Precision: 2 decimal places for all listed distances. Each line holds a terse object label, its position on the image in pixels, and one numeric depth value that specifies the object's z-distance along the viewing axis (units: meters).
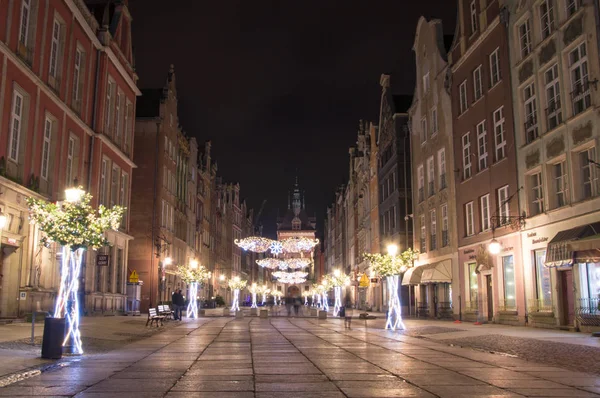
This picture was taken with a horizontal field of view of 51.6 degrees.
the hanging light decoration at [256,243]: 46.47
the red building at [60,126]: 25.03
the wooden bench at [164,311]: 30.88
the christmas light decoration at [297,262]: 64.56
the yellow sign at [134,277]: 41.69
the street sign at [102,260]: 33.38
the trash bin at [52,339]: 13.62
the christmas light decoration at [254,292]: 74.79
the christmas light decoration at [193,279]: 43.39
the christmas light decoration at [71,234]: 15.37
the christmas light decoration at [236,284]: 62.47
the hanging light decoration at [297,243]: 49.01
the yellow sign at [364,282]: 44.98
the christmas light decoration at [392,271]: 27.88
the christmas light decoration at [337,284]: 54.12
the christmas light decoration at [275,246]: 46.72
